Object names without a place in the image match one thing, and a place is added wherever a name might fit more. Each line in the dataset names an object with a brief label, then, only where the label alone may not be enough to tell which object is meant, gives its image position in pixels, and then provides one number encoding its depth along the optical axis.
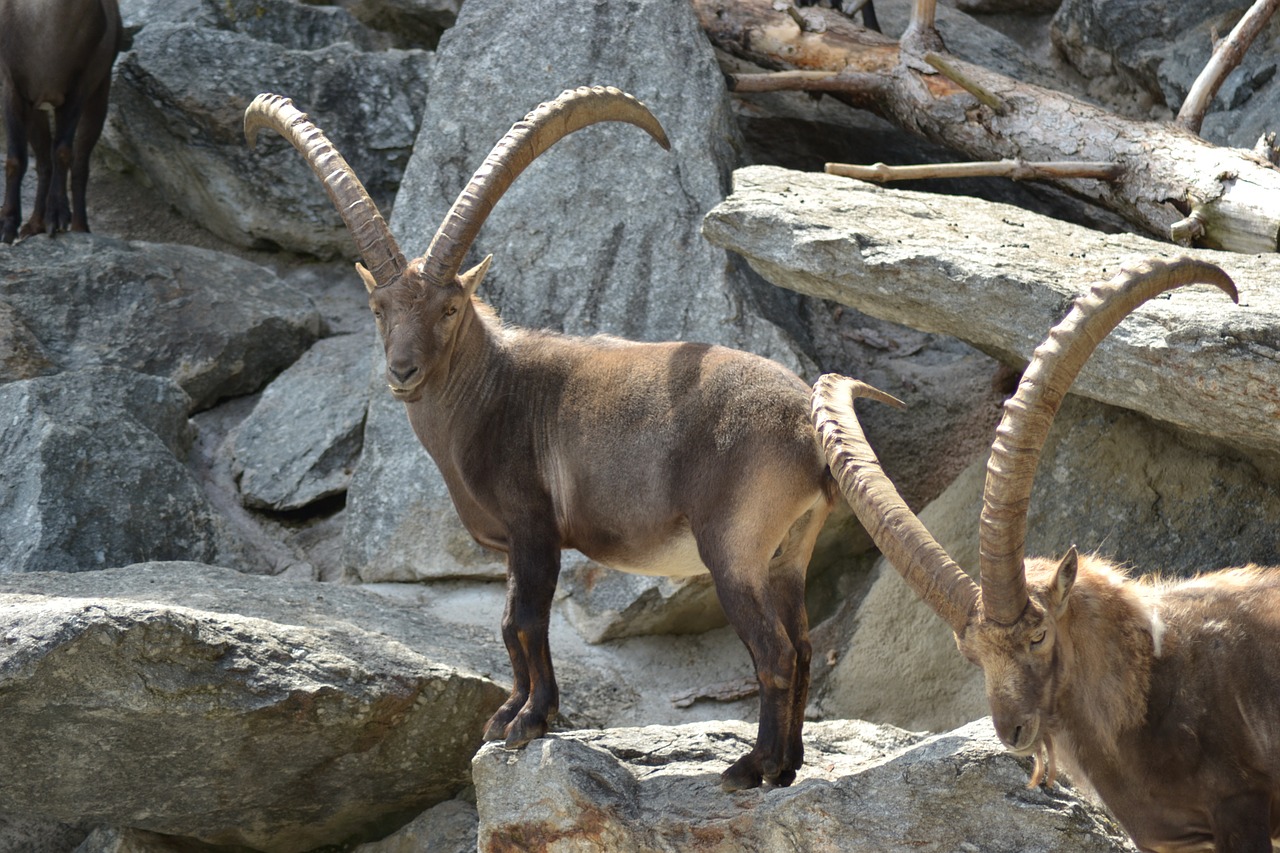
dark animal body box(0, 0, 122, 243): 21.41
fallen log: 15.05
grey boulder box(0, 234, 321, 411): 20.95
